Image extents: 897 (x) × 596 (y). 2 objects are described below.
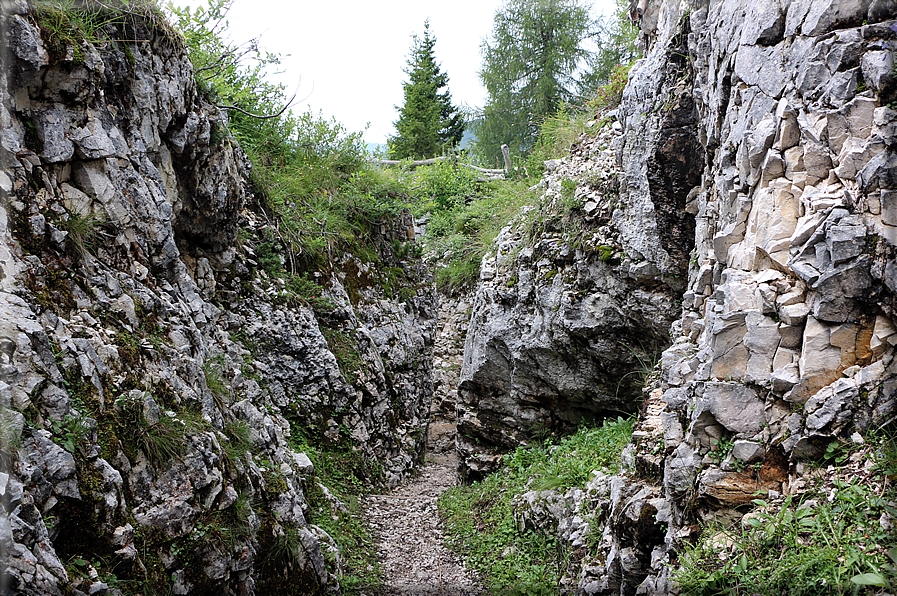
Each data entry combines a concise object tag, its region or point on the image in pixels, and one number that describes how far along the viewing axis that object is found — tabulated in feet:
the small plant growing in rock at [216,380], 18.70
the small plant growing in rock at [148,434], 13.38
